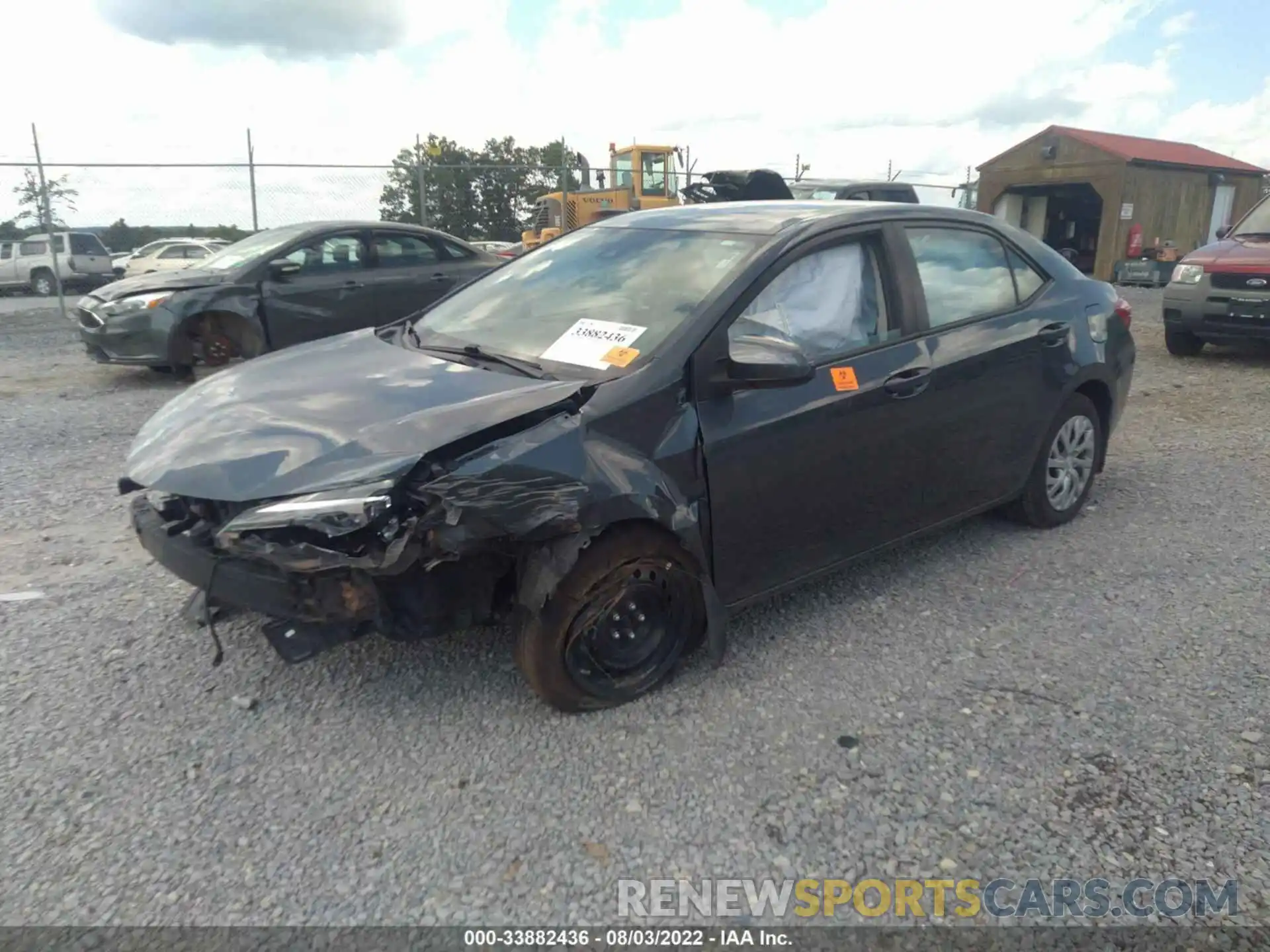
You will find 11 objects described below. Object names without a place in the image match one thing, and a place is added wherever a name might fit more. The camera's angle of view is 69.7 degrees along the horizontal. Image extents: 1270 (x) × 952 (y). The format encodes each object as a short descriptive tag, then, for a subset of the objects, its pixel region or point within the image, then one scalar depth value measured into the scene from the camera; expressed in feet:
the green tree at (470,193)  52.90
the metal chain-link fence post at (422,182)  49.21
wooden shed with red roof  66.64
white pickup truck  68.74
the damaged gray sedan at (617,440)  8.48
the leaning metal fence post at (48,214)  42.45
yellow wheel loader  59.26
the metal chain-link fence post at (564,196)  57.41
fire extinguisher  66.49
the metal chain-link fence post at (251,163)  45.15
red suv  28.45
